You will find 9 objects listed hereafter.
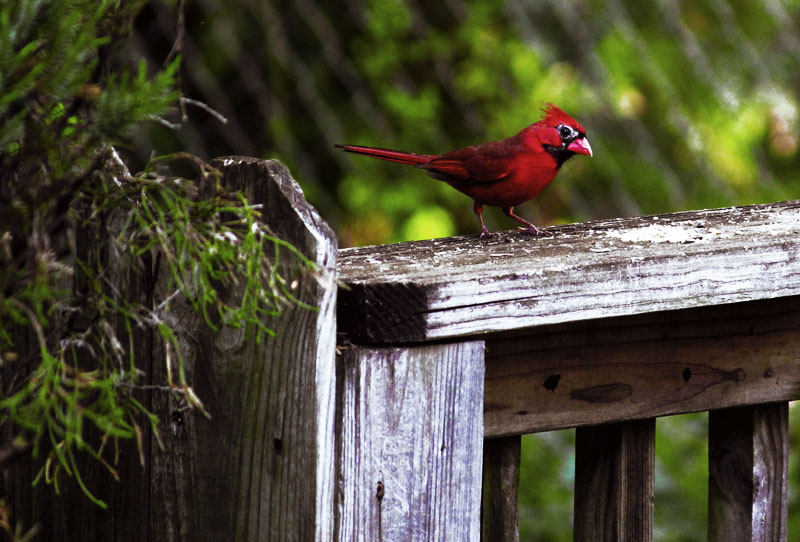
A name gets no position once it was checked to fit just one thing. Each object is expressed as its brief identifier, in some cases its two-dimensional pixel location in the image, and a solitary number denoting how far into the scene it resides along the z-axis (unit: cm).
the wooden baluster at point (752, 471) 902
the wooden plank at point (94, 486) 877
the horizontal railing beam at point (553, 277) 877
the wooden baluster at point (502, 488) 892
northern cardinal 946
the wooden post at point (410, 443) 877
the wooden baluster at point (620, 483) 896
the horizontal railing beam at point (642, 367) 889
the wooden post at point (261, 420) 872
